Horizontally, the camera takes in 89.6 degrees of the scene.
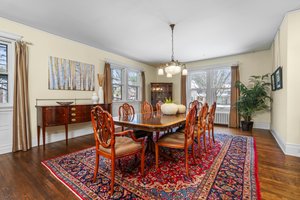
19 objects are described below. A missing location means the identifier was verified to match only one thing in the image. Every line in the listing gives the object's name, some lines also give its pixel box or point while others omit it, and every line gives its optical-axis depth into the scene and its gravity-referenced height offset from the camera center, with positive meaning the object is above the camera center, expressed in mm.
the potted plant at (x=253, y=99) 4406 -39
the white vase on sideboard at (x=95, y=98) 3983 +5
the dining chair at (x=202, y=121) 2466 -392
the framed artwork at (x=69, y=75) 3506 +597
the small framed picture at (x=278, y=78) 3097 +420
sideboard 3035 -363
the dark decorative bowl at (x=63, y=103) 3329 -106
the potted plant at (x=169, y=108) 2836 -192
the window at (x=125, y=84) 5160 +525
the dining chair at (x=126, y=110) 3164 -257
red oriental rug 1594 -1004
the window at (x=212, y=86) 5446 +451
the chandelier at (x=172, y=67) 2979 +611
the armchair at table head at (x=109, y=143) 1658 -540
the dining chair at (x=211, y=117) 3031 -385
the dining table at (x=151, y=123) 1864 -335
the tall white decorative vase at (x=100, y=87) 4215 +318
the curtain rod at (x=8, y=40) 2799 +1119
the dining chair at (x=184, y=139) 1977 -582
